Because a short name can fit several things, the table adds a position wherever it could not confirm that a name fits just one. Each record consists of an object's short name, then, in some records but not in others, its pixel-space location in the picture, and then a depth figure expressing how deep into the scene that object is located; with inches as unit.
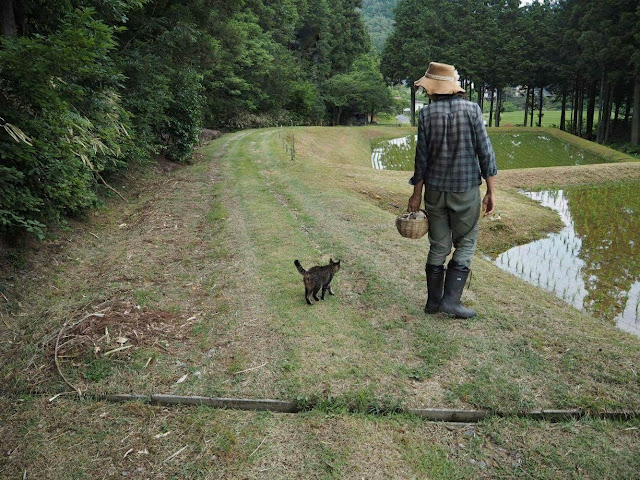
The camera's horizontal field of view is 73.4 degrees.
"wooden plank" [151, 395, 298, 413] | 127.5
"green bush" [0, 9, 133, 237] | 176.2
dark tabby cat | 185.6
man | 158.6
